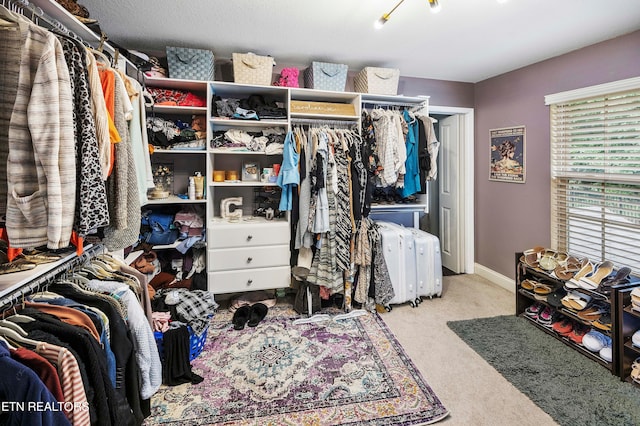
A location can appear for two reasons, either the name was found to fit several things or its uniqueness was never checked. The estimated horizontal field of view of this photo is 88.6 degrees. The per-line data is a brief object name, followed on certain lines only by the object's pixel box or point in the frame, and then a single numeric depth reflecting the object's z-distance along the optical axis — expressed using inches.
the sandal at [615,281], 84.3
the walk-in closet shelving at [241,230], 110.1
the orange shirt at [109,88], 54.9
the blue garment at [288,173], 108.7
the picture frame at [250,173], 122.6
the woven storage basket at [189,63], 105.5
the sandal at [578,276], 90.9
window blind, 94.7
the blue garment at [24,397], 32.4
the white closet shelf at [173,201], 105.3
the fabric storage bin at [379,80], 121.3
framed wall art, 128.9
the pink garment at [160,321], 81.3
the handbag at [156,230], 107.6
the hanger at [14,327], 40.6
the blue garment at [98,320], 48.5
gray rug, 68.6
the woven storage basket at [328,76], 117.0
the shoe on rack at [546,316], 101.7
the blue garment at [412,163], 124.3
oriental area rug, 68.4
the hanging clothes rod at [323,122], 120.3
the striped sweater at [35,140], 37.7
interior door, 155.9
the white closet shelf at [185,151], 107.7
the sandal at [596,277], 87.7
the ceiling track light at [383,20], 64.7
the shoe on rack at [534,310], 106.7
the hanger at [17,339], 39.4
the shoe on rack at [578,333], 91.5
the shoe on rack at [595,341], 85.7
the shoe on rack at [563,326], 95.7
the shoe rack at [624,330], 78.4
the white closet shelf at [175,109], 107.2
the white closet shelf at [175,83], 104.6
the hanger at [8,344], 36.7
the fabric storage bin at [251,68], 109.2
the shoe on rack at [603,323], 83.3
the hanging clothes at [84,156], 42.4
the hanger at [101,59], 60.1
